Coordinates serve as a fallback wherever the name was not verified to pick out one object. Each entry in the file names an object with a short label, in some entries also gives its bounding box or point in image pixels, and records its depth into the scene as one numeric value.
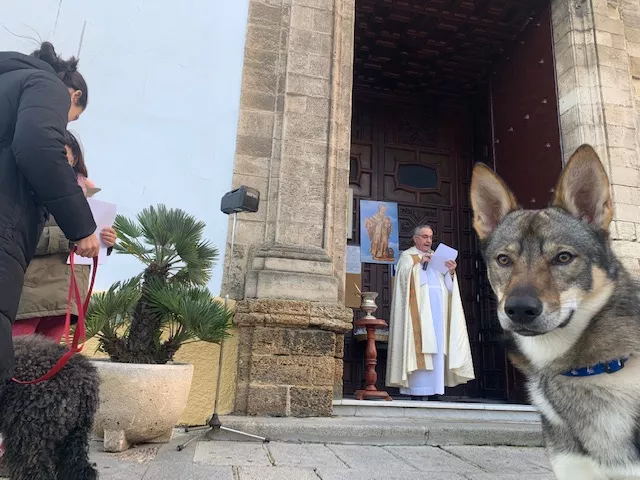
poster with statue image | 7.98
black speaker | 3.96
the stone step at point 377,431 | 3.75
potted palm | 3.20
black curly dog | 1.94
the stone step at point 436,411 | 4.82
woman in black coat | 1.63
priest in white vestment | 5.93
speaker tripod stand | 3.60
